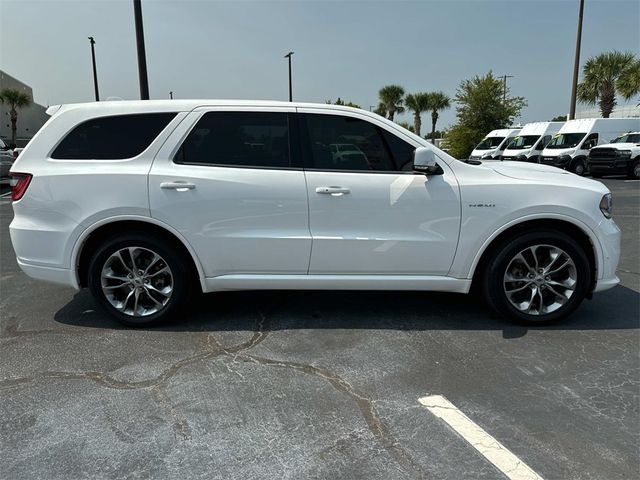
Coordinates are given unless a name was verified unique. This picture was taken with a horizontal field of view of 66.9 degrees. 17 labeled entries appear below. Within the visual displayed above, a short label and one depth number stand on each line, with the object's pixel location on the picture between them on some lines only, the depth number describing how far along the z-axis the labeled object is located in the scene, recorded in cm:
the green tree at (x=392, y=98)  5259
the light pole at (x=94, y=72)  2654
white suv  380
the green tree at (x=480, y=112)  3114
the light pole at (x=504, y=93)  3183
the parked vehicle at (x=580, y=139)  2116
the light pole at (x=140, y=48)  1053
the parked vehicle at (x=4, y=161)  1597
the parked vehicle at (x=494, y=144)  2502
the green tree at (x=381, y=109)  5416
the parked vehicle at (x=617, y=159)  1909
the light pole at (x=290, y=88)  3099
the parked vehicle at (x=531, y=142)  2323
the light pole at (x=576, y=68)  2242
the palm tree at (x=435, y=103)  5156
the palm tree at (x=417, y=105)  5156
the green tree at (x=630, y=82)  2976
